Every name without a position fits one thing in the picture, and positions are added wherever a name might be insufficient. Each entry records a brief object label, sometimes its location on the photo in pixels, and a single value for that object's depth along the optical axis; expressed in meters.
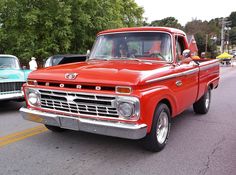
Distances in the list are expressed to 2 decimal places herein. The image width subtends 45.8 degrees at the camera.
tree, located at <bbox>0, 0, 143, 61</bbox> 16.83
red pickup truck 3.83
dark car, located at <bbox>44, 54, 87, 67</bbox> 10.70
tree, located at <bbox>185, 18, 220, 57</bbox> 60.81
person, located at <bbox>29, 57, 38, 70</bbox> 14.47
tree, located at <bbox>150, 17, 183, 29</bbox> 97.06
